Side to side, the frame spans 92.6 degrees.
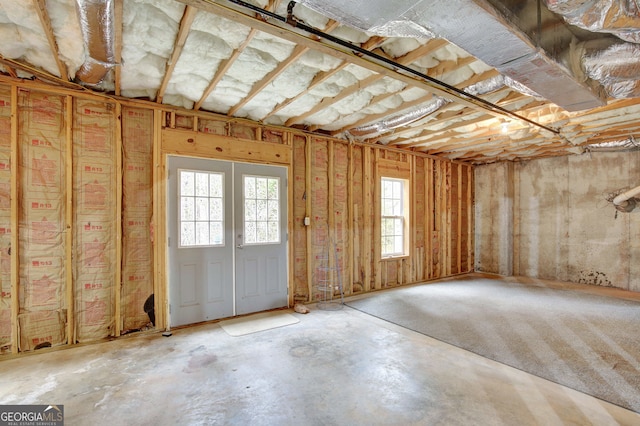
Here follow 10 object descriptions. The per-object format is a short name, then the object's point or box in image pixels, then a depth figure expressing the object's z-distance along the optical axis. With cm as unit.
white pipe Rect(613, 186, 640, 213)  509
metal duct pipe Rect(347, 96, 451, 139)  361
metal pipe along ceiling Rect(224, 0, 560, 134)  194
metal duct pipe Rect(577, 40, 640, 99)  204
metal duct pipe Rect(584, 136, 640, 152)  518
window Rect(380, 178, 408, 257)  610
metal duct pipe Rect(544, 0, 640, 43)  155
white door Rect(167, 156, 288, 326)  386
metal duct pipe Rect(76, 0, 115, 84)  196
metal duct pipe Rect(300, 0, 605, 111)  157
